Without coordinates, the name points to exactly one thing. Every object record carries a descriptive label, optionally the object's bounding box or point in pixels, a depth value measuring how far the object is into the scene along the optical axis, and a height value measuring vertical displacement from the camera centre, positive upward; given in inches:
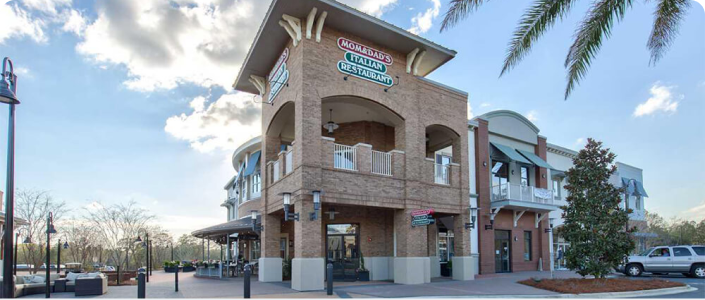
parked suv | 880.3 -117.8
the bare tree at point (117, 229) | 1381.6 -77.3
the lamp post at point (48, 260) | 563.0 -67.1
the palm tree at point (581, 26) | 362.3 +135.4
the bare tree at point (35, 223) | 1174.3 -49.2
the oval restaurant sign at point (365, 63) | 726.5 +211.8
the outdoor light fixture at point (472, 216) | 837.0 -28.2
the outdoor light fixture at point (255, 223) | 808.9 -36.3
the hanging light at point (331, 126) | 826.8 +127.3
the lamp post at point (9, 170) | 380.2 +26.8
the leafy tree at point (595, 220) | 684.7 -30.1
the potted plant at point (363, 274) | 792.9 -119.9
